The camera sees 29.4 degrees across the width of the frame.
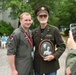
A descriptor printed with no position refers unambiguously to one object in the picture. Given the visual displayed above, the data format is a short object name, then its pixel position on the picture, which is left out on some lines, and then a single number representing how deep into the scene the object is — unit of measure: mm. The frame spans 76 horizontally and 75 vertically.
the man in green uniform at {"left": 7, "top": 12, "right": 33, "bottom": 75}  2162
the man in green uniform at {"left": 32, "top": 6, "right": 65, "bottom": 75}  2207
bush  14578
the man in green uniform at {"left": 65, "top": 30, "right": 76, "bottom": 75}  1110
